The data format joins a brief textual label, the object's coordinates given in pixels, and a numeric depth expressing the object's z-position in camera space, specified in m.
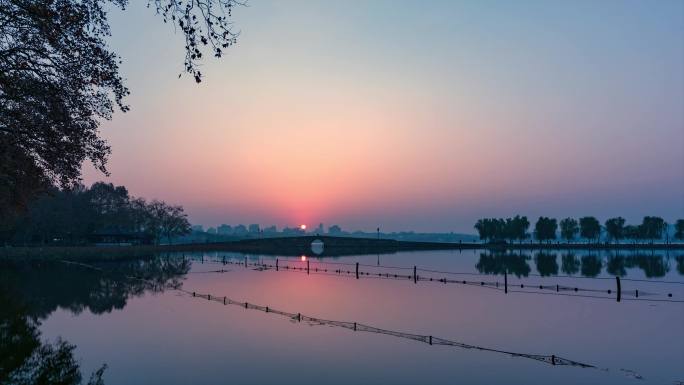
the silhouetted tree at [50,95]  14.63
